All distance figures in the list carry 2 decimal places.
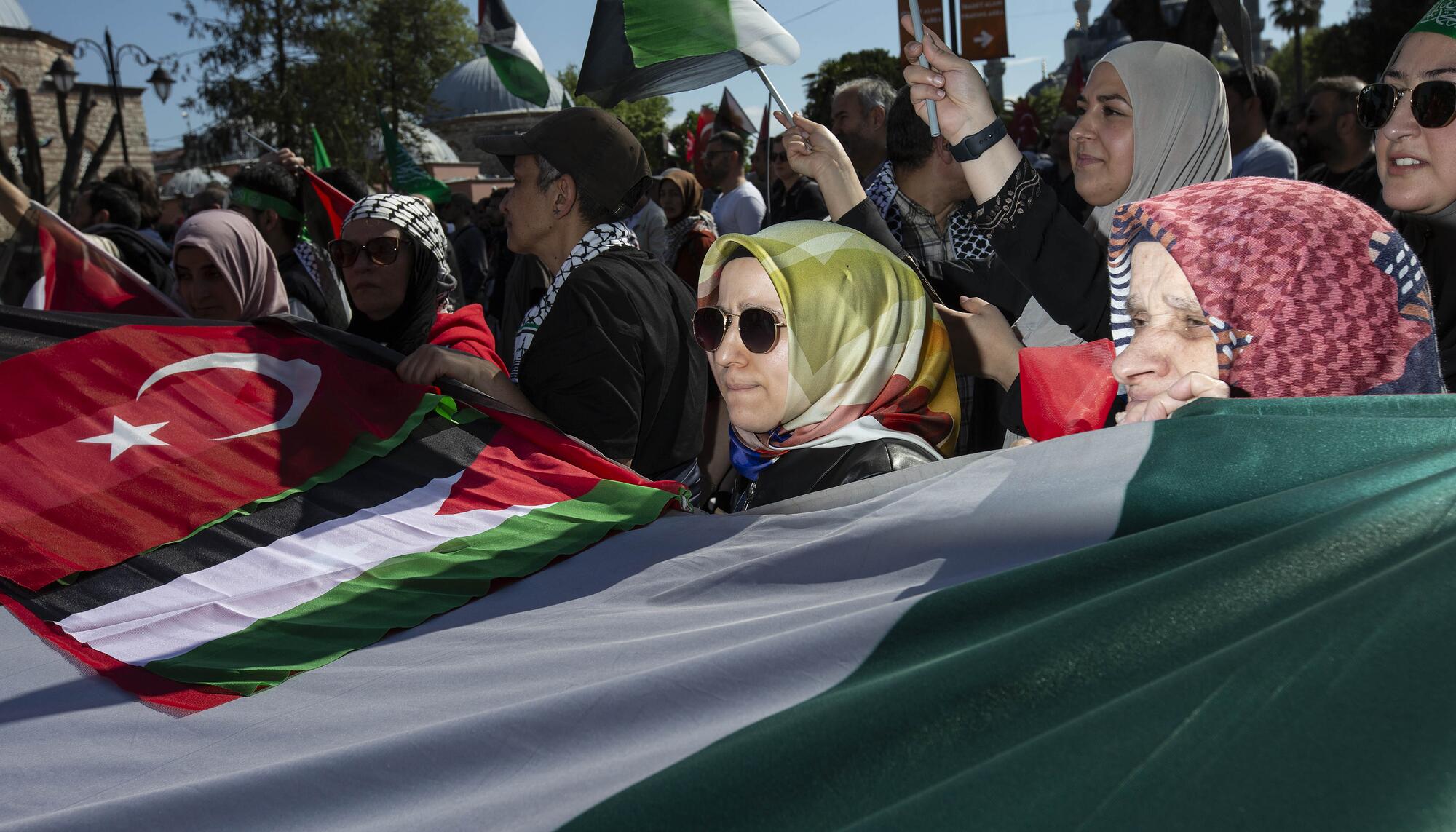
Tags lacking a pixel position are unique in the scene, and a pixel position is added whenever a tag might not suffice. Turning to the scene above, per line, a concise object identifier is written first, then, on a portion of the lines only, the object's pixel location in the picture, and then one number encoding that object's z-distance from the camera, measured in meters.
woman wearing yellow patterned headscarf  2.54
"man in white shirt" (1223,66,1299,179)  5.17
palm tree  50.38
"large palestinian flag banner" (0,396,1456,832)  1.10
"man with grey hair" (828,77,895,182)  5.73
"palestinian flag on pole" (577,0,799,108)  3.36
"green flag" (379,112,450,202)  9.86
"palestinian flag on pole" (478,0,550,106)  7.38
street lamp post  19.38
